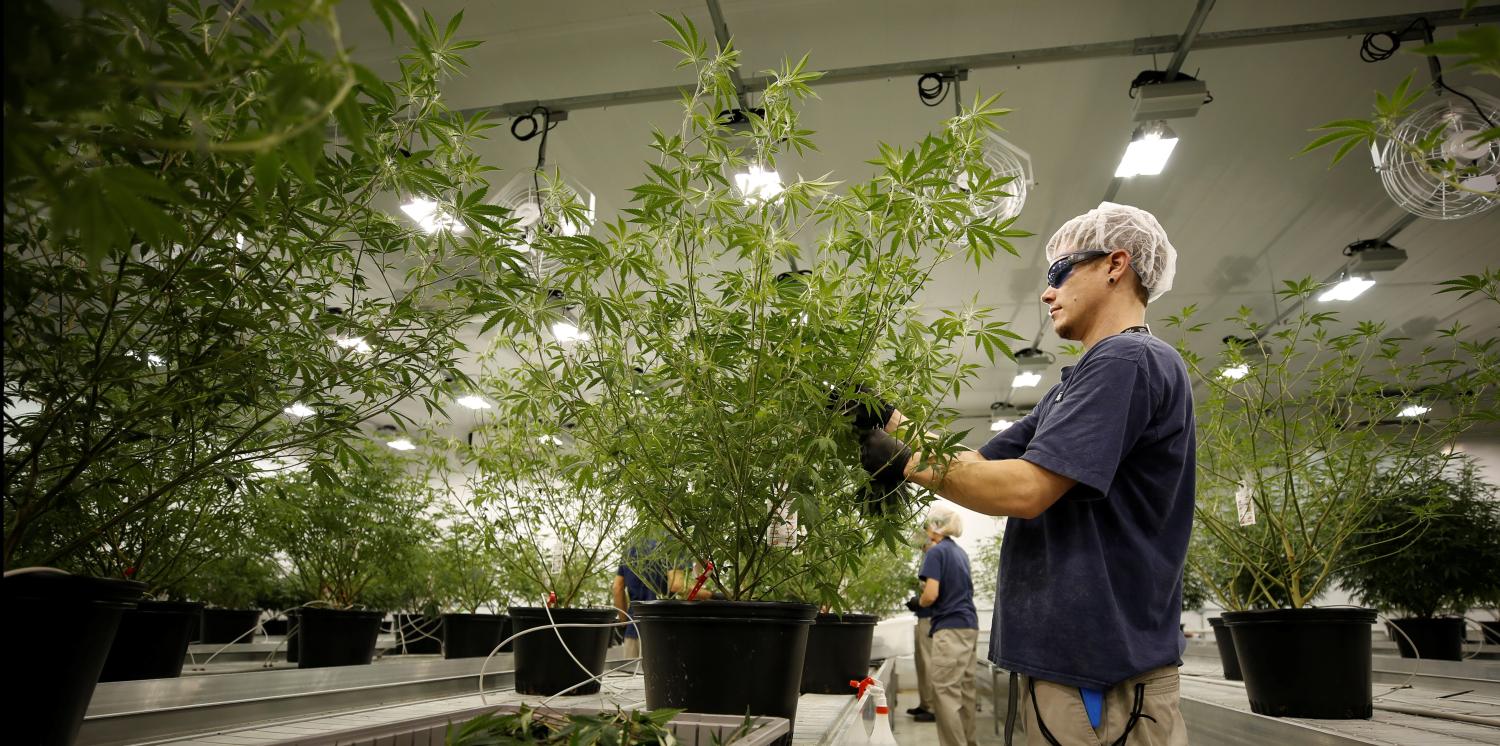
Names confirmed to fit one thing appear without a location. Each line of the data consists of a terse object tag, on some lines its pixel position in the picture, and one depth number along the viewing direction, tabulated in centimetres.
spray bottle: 138
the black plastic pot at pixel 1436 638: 504
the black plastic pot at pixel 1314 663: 223
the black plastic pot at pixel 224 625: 559
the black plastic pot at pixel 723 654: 134
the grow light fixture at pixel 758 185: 137
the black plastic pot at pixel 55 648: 109
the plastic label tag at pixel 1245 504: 255
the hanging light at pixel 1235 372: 244
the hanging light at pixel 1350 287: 521
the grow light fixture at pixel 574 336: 158
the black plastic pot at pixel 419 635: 503
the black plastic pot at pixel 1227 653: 372
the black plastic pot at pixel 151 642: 266
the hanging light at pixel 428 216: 132
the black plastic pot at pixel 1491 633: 663
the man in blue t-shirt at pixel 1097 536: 112
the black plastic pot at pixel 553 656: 239
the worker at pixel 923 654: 586
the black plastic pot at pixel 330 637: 353
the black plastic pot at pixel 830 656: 289
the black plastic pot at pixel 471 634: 388
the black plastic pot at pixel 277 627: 808
